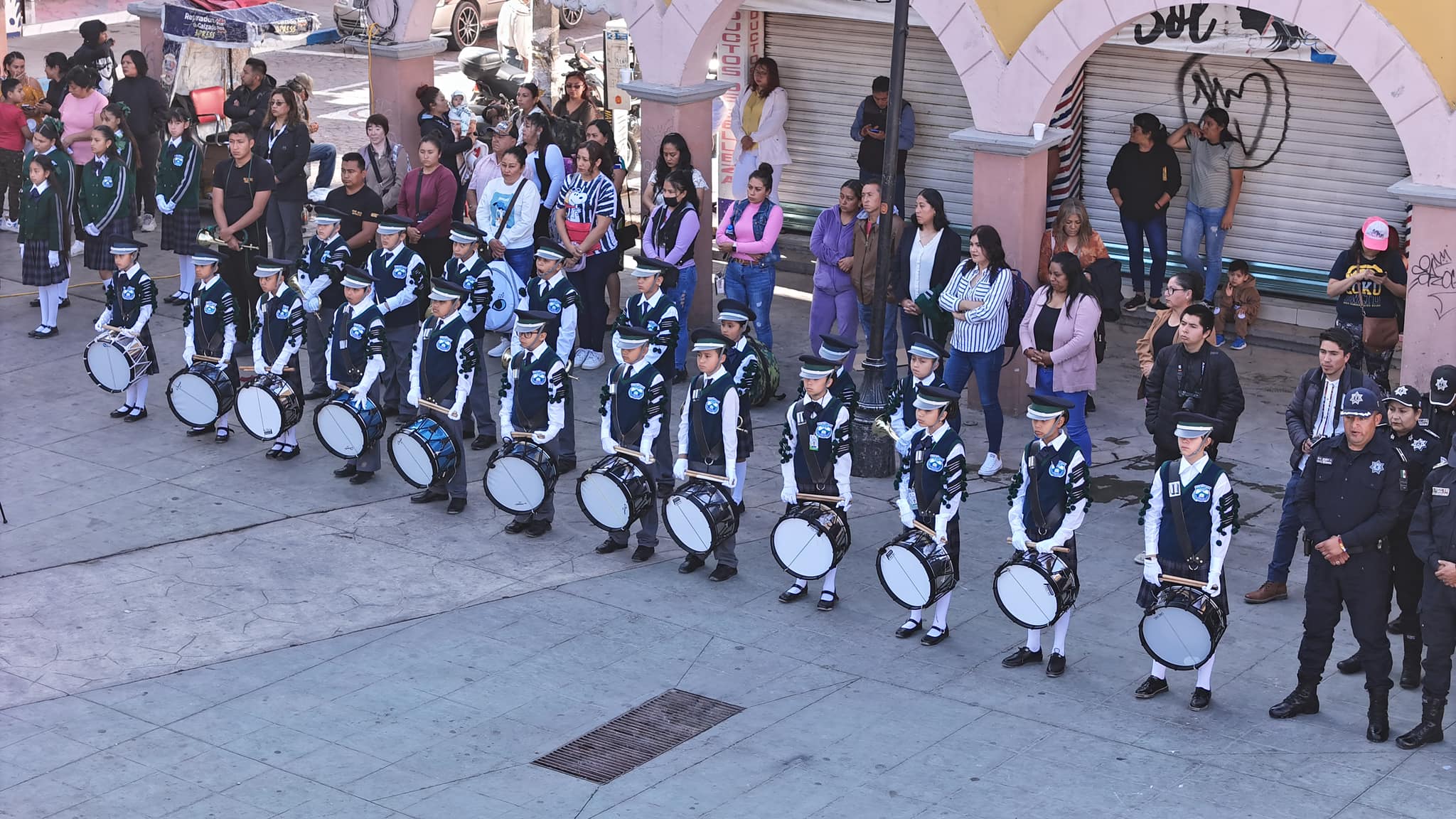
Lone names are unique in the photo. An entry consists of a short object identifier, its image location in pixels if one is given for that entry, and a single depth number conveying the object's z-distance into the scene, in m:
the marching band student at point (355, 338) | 13.30
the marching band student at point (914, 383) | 11.29
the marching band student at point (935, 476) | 10.73
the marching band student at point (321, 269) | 14.90
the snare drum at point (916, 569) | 10.66
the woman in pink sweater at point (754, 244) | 15.27
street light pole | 13.20
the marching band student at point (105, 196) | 16.62
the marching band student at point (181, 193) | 17.27
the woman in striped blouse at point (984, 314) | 13.54
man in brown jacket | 14.58
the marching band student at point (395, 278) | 14.14
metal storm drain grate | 9.53
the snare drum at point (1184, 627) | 9.80
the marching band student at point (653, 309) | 13.35
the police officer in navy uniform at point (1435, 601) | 9.41
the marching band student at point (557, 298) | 13.56
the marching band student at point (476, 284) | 14.07
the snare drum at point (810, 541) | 11.16
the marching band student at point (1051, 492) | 10.30
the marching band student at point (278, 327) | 13.92
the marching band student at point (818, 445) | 11.28
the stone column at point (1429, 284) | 12.91
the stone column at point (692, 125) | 16.48
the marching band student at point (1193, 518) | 9.87
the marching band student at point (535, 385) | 12.30
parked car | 30.44
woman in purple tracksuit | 14.84
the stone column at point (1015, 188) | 14.67
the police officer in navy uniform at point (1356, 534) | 9.65
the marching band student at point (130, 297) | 14.63
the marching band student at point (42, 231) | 16.67
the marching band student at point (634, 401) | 11.92
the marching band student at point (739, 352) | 12.36
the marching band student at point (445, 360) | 12.80
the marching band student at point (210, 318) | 14.16
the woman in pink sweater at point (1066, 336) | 12.76
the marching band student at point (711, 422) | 11.72
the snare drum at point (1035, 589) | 10.19
